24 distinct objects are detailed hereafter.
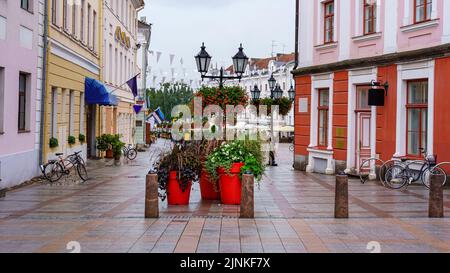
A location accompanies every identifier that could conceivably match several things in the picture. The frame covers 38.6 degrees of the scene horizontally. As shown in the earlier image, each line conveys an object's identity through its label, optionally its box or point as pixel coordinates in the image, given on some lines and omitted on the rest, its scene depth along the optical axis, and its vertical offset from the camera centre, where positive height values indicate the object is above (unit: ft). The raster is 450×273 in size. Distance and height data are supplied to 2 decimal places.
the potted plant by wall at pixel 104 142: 94.32 -1.44
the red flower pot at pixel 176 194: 41.83 -3.96
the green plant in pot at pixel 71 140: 75.00 -0.99
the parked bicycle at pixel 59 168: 58.03 -3.40
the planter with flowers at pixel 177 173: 41.29 -2.53
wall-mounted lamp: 63.57 +4.26
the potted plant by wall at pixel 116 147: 90.33 -2.15
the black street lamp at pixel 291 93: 123.53 +8.25
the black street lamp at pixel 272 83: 109.50 +8.87
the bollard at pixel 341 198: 36.22 -3.51
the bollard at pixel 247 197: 35.96 -3.51
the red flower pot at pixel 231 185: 41.52 -3.31
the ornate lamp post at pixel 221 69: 57.16 +6.49
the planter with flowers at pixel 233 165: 41.47 -1.97
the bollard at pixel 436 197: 36.65 -3.41
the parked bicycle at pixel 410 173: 54.41 -3.08
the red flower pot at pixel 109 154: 101.14 -3.45
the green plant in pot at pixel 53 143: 65.33 -1.20
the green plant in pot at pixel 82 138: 81.56 -0.80
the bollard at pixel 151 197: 36.01 -3.62
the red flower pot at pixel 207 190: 44.22 -3.88
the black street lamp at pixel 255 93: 103.96 +6.79
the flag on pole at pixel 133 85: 101.65 +7.64
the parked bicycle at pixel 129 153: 100.83 -3.20
